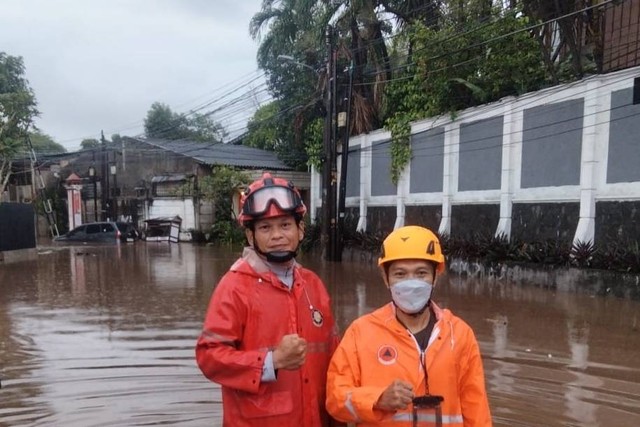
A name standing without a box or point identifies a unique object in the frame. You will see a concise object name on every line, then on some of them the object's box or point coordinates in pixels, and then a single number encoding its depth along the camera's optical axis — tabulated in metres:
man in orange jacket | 1.90
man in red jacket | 1.87
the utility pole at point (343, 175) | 16.31
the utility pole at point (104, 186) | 30.22
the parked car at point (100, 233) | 24.66
